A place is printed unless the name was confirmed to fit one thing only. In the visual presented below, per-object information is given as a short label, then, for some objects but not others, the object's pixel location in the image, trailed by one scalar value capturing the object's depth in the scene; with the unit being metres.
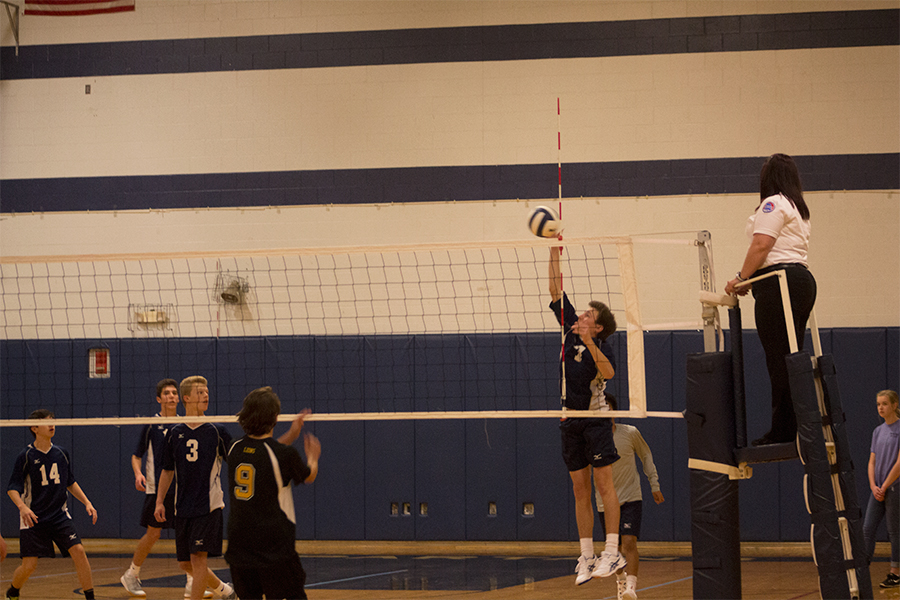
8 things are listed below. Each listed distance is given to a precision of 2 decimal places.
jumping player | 11.97
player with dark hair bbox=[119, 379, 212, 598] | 14.86
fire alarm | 21.55
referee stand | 8.76
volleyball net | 20.44
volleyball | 12.19
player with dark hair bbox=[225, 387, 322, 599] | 8.65
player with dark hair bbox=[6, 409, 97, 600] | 13.73
